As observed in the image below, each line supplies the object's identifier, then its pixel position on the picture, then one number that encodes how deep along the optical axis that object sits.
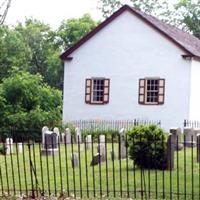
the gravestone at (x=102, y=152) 15.62
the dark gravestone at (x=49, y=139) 18.83
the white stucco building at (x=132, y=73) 31.08
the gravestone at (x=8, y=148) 19.75
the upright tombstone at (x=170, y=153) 13.79
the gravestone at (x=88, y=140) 20.54
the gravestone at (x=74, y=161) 14.51
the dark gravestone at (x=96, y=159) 14.84
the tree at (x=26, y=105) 27.73
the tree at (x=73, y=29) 53.62
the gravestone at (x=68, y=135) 23.33
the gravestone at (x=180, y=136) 15.53
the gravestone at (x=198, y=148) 13.36
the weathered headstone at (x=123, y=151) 17.24
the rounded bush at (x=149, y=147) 14.11
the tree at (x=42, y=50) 54.91
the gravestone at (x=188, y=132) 22.62
